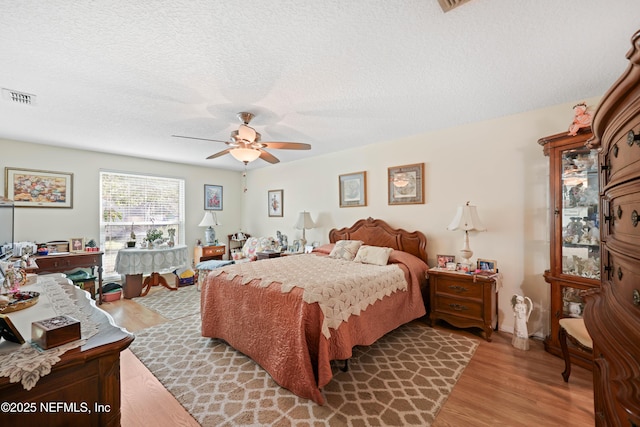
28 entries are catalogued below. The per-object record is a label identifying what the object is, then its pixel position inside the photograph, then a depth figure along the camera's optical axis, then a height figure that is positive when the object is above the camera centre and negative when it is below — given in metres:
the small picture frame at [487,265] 3.11 -0.61
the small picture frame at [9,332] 1.00 -0.45
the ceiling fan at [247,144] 2.77 +0.75
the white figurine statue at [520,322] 2.71 -1.13
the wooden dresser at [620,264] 0.70 -0.18
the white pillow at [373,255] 3.37 -0.54
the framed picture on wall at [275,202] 5.81 +0.25
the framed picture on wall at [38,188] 3.93 +0.39
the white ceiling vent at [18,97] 2.40 +1.08
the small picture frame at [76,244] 4.16 -0.49
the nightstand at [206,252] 5.60 -0.84
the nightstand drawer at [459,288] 2.96 -0.86
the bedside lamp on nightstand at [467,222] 3.09 -0.10
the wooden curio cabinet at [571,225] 2.36 -0.11
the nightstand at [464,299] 2.89 -0.98
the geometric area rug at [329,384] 1.82 -1.38
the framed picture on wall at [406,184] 3.79 +0.43
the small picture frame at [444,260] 3.41 -0.60
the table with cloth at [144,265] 4.42 -0.88
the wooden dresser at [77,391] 0.92 -0.66
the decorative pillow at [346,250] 3.79 -0.53
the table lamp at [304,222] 4.92 -0.16
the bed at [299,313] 2.04 -0.92
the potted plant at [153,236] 4.86 -0.42
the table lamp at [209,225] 5.75 -0.25
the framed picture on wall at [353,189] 4.43 +0.41
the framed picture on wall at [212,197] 6.14 +0.38
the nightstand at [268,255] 4.84 -0.75
